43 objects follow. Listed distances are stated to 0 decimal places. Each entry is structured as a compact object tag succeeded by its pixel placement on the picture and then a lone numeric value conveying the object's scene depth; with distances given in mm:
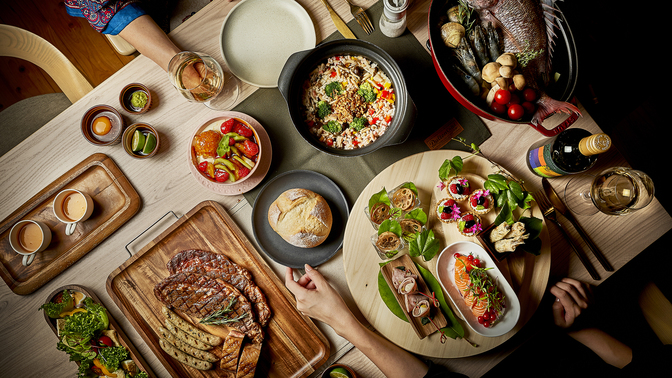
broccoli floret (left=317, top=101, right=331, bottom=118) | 1586
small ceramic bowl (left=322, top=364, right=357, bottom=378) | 1575
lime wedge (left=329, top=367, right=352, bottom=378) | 1551
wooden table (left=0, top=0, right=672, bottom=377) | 1677
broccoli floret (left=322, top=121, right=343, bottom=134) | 1578
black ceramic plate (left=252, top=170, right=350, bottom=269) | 1644
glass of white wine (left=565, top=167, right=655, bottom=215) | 1379
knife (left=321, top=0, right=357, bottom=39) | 1634
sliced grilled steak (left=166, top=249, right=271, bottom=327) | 1635
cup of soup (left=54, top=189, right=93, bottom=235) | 1598
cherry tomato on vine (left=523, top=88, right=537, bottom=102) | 1329
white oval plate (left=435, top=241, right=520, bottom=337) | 1392
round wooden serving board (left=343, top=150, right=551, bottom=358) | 1468
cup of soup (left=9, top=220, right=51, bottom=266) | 1587
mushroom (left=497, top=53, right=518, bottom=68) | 1338
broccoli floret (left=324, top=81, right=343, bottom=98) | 1557
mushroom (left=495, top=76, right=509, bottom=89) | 1309
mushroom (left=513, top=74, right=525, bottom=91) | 1310
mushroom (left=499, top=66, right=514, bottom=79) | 1312
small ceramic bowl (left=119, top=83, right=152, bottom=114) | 1653
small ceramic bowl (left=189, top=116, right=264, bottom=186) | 1587
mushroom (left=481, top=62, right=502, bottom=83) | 1341
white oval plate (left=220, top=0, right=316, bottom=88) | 1646
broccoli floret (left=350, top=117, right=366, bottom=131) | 1566
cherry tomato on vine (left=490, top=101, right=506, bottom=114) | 1334
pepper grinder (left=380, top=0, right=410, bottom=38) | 1462
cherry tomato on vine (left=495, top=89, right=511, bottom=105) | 1304
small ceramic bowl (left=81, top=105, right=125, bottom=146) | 1633
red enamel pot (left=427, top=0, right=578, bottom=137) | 1292
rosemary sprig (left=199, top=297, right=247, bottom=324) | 1599
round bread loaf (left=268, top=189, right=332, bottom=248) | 1519
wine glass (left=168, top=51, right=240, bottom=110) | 1557
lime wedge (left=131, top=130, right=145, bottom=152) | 1634
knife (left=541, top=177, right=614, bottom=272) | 1533
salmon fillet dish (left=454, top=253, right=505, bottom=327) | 1349
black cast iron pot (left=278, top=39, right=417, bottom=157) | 1432
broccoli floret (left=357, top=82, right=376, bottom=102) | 1578
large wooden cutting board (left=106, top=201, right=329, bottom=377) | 1647
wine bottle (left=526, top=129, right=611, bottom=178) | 1399
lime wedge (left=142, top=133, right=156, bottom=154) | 1635
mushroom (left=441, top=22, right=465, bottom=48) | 1369
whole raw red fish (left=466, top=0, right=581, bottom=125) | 1355
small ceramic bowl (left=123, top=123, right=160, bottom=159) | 1636
